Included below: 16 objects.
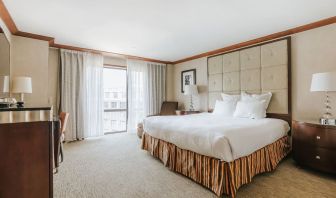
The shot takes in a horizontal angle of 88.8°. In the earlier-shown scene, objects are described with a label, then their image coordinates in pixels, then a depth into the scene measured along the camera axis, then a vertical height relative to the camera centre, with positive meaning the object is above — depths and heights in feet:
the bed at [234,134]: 6.34 -1.52
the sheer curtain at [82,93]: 13.74 +0.57
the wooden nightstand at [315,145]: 7.63 -2.20
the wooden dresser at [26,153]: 4.50 -1.46
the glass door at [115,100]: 17.63 -0.06
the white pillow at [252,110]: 10.46 -0.67
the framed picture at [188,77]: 17.30 +2.29
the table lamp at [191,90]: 15.85 +0.86
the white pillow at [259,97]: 11.05 +0.14
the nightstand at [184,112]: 15.66 -1.22
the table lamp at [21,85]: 9.70 +0.84
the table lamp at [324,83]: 7.78 +0.76
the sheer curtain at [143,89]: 17.12 +1.07
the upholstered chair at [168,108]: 18.08 -0.93
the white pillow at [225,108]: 12.14 -0.64
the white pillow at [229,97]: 12.66 +0.16
